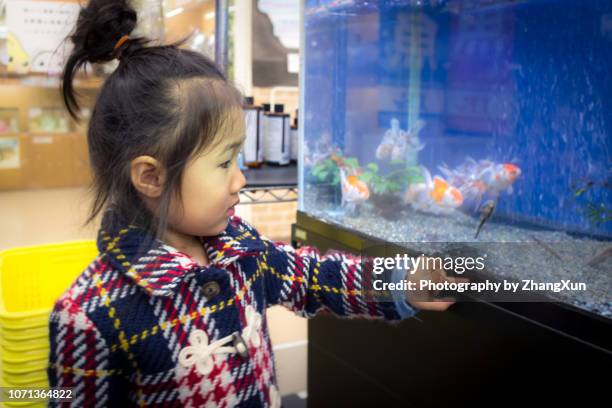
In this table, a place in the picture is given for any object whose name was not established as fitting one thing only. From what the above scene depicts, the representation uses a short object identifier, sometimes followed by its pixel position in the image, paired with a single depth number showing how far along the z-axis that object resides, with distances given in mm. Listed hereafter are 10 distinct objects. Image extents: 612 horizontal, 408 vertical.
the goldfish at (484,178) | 1237
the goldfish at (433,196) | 1340
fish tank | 1036
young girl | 828
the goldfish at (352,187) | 1549
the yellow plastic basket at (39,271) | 1221
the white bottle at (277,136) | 2088
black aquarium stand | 914
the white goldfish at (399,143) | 1452
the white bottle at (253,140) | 1999
